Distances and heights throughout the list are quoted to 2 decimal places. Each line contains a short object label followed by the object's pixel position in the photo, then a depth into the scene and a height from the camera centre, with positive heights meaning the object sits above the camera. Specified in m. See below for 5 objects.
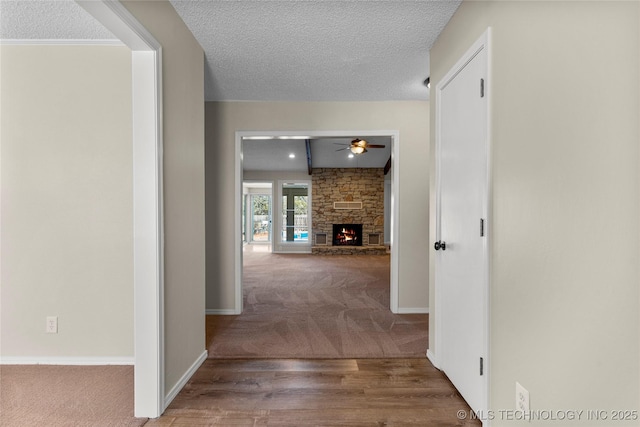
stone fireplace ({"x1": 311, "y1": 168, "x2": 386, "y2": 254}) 9.29 +0.26
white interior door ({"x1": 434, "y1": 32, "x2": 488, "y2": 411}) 1.67 -0.10
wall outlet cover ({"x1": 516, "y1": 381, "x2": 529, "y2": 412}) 1.29 -0.80
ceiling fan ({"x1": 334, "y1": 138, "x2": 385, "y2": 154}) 5.35 +1.15
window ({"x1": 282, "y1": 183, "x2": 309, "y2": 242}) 9.44 +0.00
